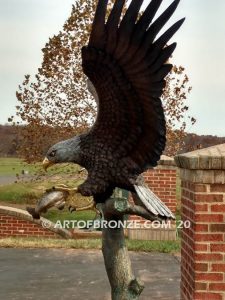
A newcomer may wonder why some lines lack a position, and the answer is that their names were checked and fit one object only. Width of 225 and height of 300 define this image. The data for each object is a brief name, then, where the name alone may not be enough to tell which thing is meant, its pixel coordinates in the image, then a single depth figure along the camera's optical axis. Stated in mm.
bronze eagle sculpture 3926
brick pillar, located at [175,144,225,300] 4875
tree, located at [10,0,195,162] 17062
